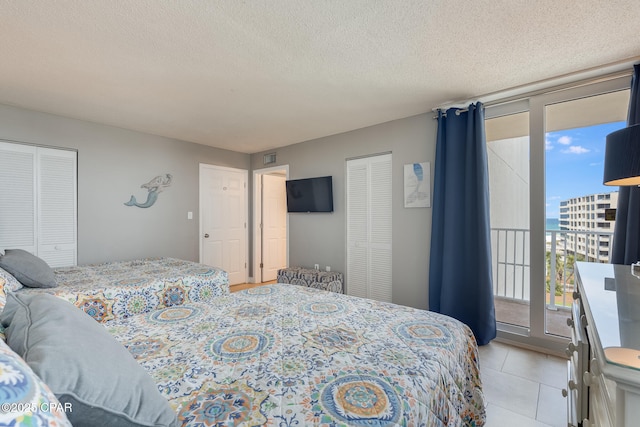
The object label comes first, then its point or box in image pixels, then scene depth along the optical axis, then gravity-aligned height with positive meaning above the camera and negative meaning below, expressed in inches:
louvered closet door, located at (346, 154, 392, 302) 146.6 -8.5
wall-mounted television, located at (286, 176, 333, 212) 166.2 +10.9
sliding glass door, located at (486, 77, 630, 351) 103.3 +8.7
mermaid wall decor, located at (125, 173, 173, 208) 158.7 +14.5
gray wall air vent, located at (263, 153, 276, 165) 199.4 +38.6
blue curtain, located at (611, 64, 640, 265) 83.0 -1.8
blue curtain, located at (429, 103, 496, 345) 109.7 -6.1
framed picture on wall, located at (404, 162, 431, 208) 131.0 +12.9
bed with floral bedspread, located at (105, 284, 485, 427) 35.2 -24.6
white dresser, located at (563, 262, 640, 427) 24.6 -14.0
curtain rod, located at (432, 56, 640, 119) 88.2 +45.5
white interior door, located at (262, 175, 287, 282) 215.2 -10.6
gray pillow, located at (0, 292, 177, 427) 24.8 -15.5
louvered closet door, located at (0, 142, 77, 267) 120.0 +4.4
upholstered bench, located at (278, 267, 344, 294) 152.6 -37.7
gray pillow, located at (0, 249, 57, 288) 87.1 -18.6
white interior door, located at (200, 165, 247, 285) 186.7 -5.6
